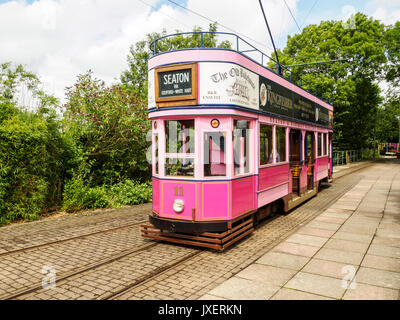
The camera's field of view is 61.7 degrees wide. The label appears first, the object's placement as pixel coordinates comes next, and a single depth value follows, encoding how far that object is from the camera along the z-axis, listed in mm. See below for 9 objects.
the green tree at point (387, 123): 46531
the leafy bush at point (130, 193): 11695
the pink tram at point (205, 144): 6258
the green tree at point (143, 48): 27859
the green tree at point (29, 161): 8617
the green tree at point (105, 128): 11594
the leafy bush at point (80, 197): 10336
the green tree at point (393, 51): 29828
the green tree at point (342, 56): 27719
